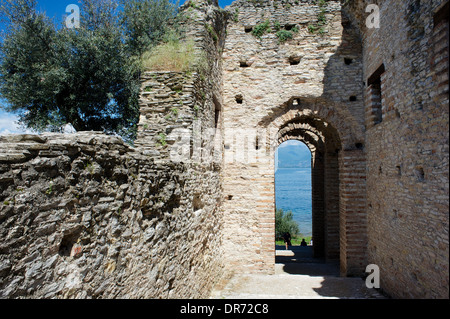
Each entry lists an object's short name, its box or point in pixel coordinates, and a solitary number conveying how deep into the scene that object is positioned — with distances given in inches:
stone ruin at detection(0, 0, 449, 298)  94.3
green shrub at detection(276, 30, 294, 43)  315.9
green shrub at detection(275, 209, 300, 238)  1079.0
